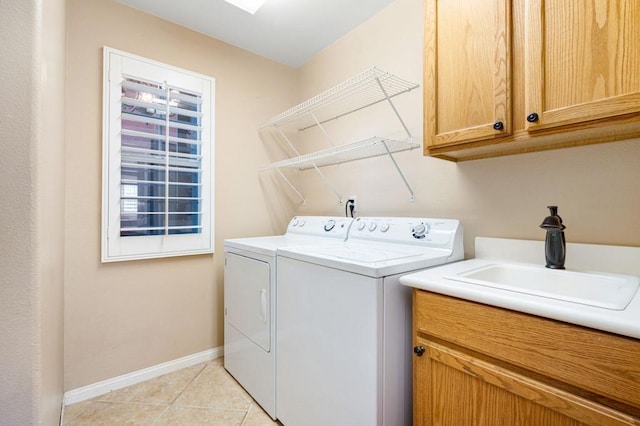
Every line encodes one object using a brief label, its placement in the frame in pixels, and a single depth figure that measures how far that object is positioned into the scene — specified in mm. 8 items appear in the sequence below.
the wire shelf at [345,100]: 1752
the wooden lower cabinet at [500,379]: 697
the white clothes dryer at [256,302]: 1647
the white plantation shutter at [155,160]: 1869
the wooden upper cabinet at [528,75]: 896
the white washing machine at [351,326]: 1101
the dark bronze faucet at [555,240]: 1141
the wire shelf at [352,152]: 1727
